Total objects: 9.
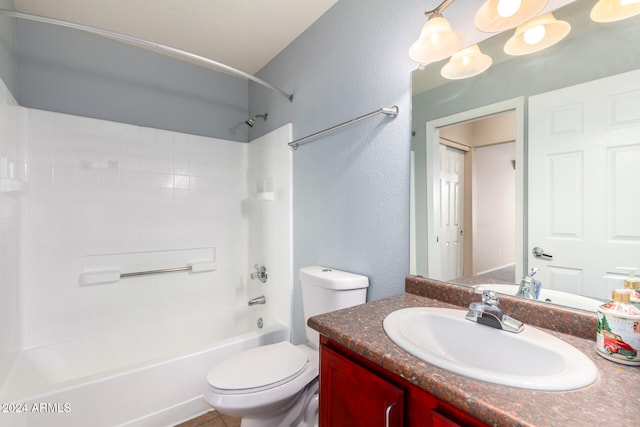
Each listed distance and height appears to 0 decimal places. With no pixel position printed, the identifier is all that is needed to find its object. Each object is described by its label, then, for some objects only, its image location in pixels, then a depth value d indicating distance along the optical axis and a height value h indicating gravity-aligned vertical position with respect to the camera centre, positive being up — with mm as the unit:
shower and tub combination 1508 -400
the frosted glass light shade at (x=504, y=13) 834 +621
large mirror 738 +145
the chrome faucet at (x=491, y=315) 777 -305
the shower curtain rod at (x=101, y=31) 1216 +879
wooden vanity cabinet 568 -441
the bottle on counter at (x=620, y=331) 600 -266
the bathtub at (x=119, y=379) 1284 -925
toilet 1146 -722
